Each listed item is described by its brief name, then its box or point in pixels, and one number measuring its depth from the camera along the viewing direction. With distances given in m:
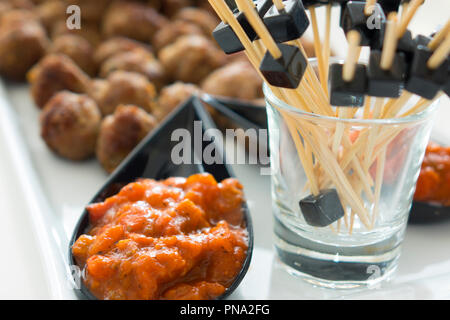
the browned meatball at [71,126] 0.28
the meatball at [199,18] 0.40
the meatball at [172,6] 0.43
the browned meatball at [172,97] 0.29
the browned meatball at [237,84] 0.30
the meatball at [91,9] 0.41
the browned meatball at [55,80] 0.31
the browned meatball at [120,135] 0.27
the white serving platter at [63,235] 0.21
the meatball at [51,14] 0.40
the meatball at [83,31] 0.39
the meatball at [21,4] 0.42
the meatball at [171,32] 0.37
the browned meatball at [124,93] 0.30
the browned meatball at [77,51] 0.35
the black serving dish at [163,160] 0.24
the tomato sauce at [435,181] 0.23
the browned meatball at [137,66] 0.33
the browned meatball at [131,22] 0.39
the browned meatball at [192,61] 0.34
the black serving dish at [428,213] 0.23
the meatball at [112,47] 0.36
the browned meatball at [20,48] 0.35
